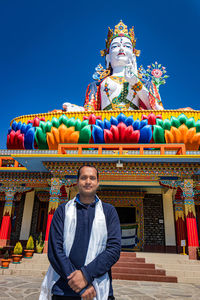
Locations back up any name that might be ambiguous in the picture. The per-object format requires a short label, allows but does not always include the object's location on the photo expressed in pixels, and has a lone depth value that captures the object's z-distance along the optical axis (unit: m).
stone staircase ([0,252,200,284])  6.82
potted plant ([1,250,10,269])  7.14
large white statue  15.64
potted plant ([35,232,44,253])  7.97
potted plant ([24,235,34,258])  7.82
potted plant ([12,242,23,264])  7.40
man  1.57
